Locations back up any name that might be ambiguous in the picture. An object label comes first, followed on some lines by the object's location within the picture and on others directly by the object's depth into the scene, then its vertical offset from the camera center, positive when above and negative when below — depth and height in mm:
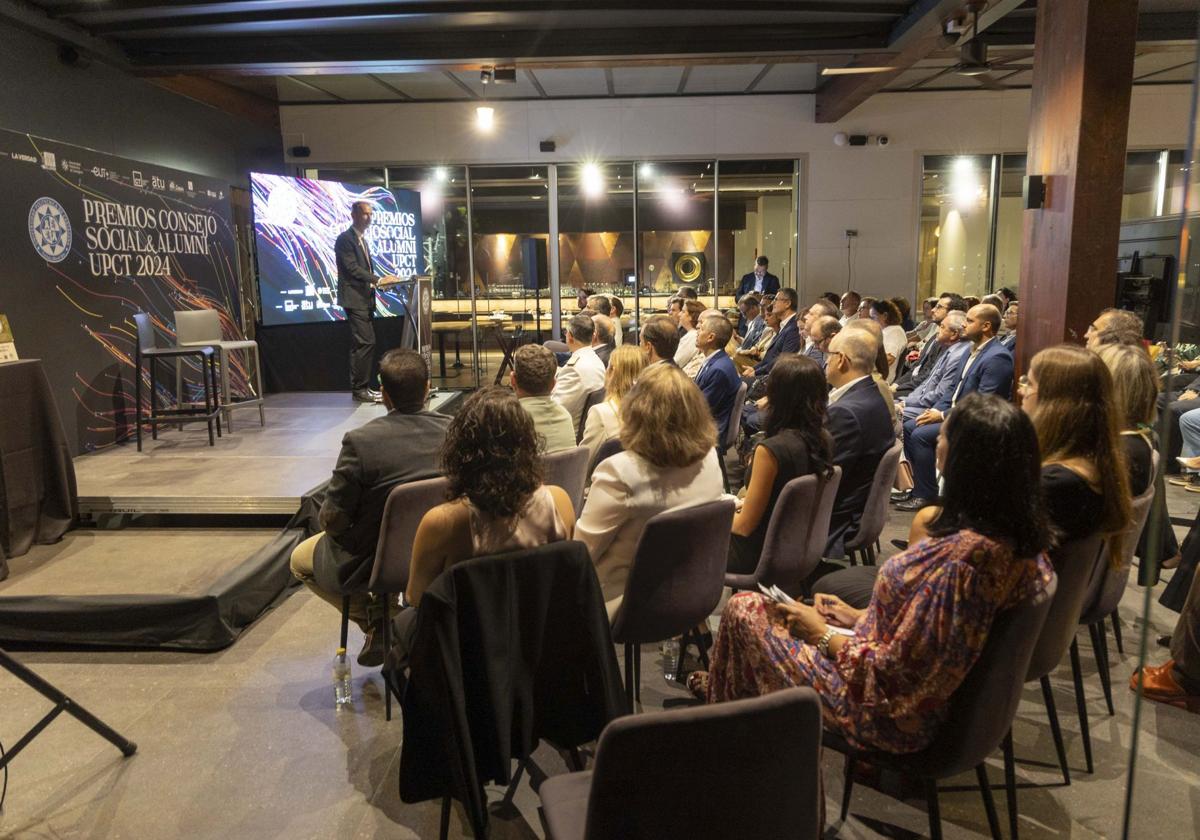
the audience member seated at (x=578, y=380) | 4984 -600
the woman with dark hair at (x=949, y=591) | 1663 -643
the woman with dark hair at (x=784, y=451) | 2766 -579
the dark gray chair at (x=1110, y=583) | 2398 -940
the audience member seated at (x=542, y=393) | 3578 -490
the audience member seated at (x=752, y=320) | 8180 -421
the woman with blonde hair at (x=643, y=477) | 2432 -587
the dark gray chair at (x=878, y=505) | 3150 -882
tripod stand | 2283 -1278
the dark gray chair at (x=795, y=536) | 2623 -848
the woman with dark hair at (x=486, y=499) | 2043 -540
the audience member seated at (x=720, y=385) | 5027 -641
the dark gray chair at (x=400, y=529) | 2592 -777
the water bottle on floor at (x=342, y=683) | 2973 -1457
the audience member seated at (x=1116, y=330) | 3779 -266
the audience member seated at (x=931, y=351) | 6160 -580
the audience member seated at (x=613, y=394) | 3760 -558
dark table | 4254 -944
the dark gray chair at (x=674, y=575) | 2271 -844
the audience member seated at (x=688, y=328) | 6945 -452
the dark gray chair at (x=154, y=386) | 5852 -731
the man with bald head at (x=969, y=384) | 4727 -626
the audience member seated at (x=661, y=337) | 4727 -326
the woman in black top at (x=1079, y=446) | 2062 -454
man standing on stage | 7336 -63
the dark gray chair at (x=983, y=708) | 1658 -897
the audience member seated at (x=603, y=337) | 5977 -411
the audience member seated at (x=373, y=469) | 2723 -614
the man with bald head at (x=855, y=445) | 3262 -668
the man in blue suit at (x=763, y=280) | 10109 -19
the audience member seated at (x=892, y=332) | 6758 -458
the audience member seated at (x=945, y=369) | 5203 -596
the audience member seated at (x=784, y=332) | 6781 -440
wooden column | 4289 +636
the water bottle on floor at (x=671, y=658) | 3090 -1426
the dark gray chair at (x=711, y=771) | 1161 -716
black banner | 5480 +174
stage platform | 4527 -1128
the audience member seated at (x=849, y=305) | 8078 -270
